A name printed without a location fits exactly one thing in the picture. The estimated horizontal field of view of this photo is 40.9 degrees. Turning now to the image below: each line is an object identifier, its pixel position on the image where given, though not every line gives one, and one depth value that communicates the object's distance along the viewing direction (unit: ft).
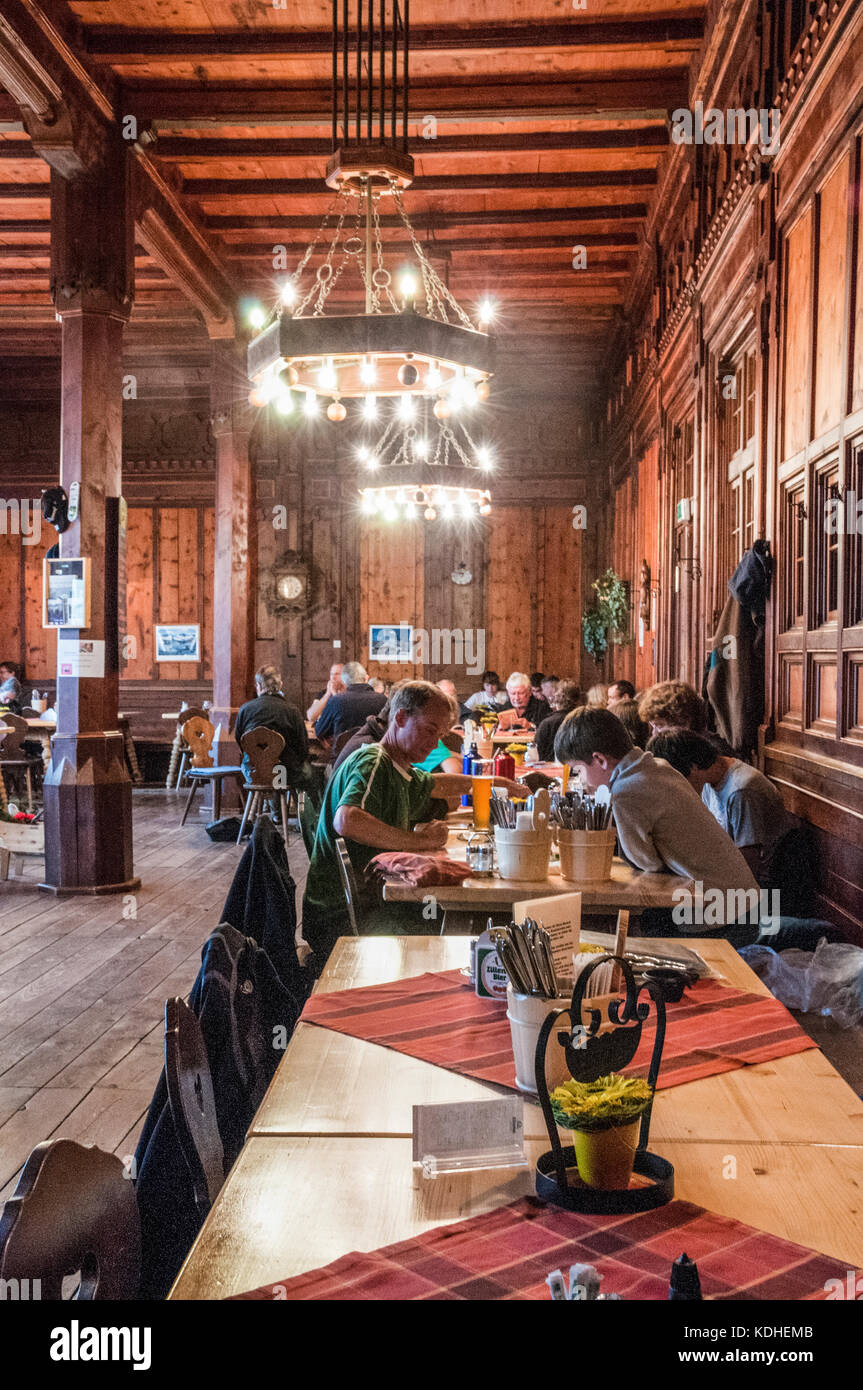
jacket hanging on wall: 16.01
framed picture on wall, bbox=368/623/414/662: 41.68
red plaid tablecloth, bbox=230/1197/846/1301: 3.84
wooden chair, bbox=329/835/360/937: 10.57
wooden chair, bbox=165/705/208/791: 39.33
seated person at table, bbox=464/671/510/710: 36.19
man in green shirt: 11.66
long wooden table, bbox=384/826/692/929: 10.10
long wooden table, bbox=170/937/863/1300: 4.24
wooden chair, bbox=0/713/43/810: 30.60
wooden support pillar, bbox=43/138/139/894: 22.16
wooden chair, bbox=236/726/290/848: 27.20
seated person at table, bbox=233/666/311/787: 28.73
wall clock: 41.75
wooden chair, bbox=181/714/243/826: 31.81
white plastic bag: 11.89
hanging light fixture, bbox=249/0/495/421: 15.06
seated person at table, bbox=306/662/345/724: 34.96
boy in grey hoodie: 11.13
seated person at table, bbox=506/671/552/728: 34.17
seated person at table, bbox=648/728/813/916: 13.67
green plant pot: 4.53
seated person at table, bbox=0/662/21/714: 38.78
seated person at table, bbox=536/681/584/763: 25.98
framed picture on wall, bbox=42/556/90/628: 22.04
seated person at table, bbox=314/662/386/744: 27.45
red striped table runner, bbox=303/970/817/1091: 6.20
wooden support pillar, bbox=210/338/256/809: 34.71
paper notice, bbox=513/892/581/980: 6.30
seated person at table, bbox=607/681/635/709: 27.12
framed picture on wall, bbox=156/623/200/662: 42.96
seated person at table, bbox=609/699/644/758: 20.16
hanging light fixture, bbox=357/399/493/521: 30.51
